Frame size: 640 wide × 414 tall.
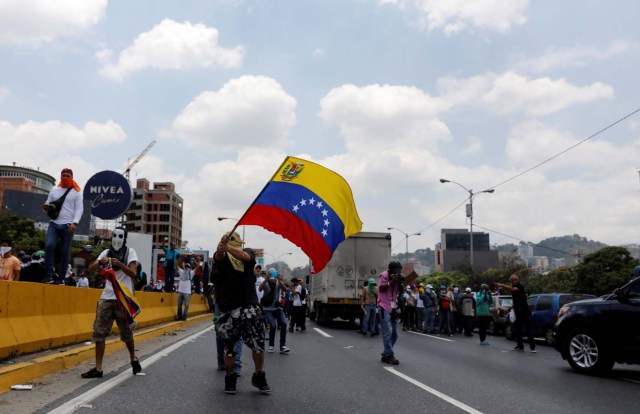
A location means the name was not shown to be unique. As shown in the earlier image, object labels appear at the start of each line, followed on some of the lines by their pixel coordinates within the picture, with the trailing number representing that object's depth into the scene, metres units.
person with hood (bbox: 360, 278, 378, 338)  17.36
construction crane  169.23
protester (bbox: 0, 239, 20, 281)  9.83
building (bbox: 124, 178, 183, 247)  140.62
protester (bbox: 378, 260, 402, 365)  10.01
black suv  9.06
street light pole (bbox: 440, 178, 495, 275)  38.99
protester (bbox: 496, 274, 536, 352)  13.93
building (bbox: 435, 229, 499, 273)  144.25
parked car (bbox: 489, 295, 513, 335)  20.50
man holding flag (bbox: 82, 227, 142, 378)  7.01
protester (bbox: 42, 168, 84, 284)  8.97
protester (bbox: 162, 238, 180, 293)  17.30
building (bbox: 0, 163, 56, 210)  136.25
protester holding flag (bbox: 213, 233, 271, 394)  6.29
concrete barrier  7.21
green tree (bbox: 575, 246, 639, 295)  37.79
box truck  20.66
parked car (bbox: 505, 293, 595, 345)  16.66
